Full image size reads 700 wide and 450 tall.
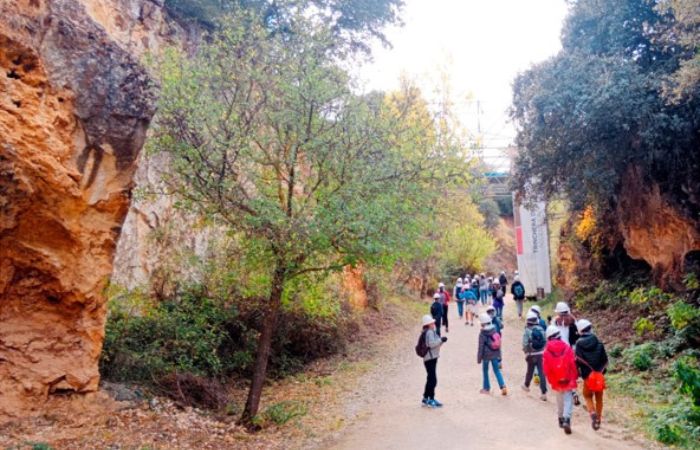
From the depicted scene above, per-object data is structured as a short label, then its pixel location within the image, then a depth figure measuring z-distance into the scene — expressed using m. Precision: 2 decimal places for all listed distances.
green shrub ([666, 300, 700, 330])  11.43
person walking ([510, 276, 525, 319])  20.38
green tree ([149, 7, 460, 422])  8.45
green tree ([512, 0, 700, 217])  12.77
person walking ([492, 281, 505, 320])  18.89
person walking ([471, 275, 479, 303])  24.92
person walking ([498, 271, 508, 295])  22.88
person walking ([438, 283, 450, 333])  17.41
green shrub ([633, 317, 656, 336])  12.86
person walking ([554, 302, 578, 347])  9.72
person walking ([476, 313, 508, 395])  10.01
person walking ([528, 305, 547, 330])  10.11
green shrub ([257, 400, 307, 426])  9.50
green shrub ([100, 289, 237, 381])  9.86
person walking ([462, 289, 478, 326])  20.83
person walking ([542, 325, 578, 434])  7.81
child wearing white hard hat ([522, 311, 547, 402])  9.90
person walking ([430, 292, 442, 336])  16.00
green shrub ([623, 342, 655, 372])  11.21
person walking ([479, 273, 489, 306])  25.80
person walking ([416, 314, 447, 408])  9.72
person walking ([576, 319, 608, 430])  7.79
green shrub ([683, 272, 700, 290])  12.72
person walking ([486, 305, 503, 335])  11.11
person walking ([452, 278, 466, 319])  22.73
